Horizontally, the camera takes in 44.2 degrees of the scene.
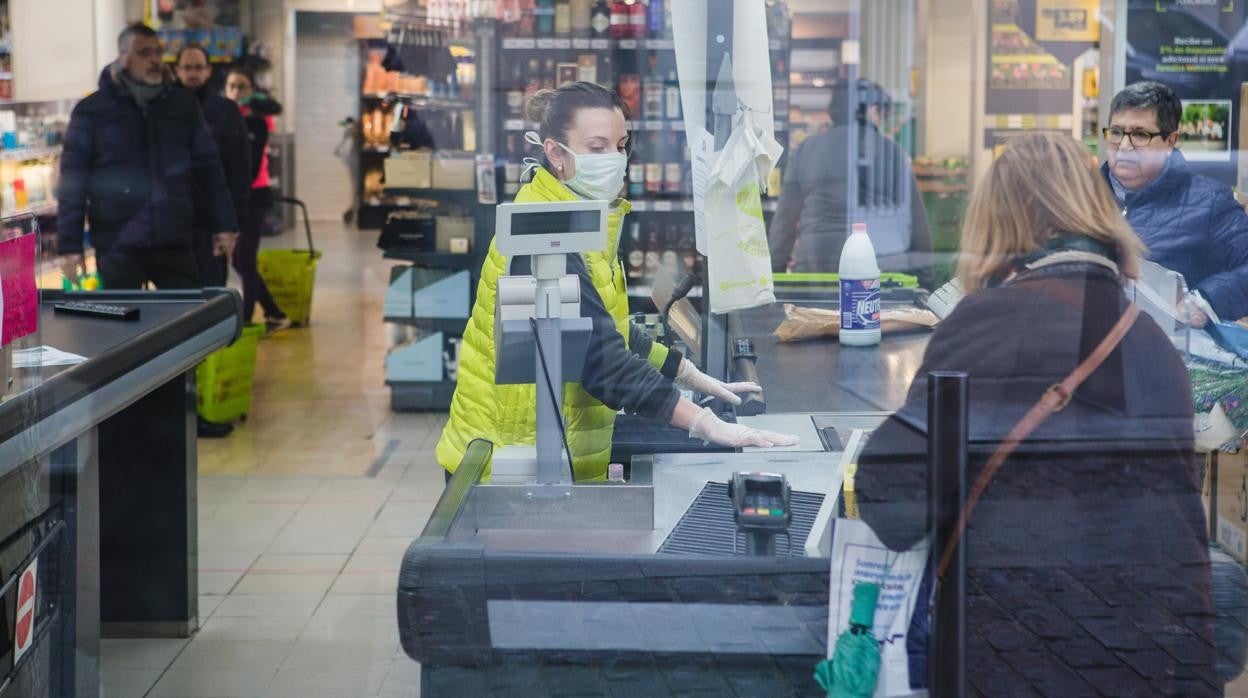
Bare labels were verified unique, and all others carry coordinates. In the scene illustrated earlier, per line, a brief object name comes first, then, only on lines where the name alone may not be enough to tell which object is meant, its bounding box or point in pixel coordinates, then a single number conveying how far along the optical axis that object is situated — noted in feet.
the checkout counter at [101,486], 9.61
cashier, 9.09
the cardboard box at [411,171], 19.58
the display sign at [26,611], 9.62
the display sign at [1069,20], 13.78
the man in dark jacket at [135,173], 18.52
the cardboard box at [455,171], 18.30
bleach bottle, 10.91
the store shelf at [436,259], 20.44
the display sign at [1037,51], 13.87
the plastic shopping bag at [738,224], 10.54
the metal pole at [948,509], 7.18
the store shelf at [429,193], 19.21
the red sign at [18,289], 9.32
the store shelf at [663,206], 12.21
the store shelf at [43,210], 20.33
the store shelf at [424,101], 18.39
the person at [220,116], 23.40
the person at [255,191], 26.53
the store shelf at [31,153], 21.04
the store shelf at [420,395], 21.49
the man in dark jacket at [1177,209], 8.75
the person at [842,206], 12.75
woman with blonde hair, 7.36
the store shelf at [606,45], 11.82
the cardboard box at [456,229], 19.33
